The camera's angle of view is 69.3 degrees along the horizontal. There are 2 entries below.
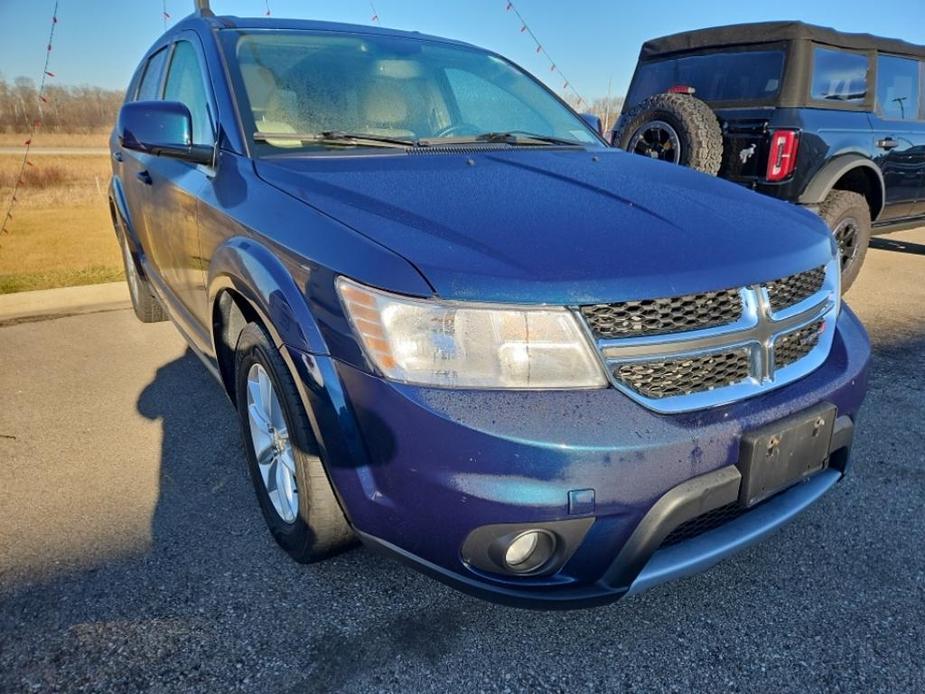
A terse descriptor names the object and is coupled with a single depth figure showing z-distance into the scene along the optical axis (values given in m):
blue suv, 1.48
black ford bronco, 4.64
